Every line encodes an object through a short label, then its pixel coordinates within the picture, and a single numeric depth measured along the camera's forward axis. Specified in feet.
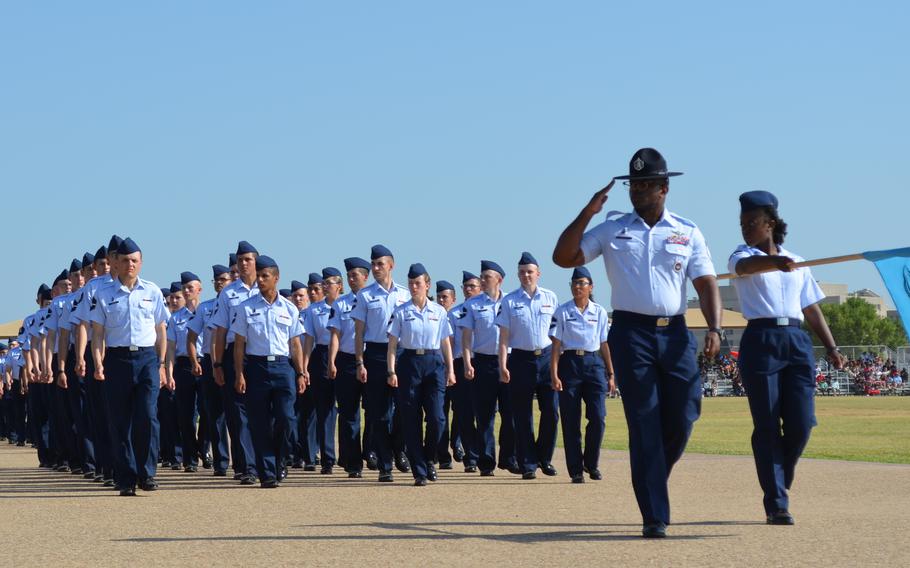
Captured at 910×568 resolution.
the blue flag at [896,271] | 32.45
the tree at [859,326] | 510.17
